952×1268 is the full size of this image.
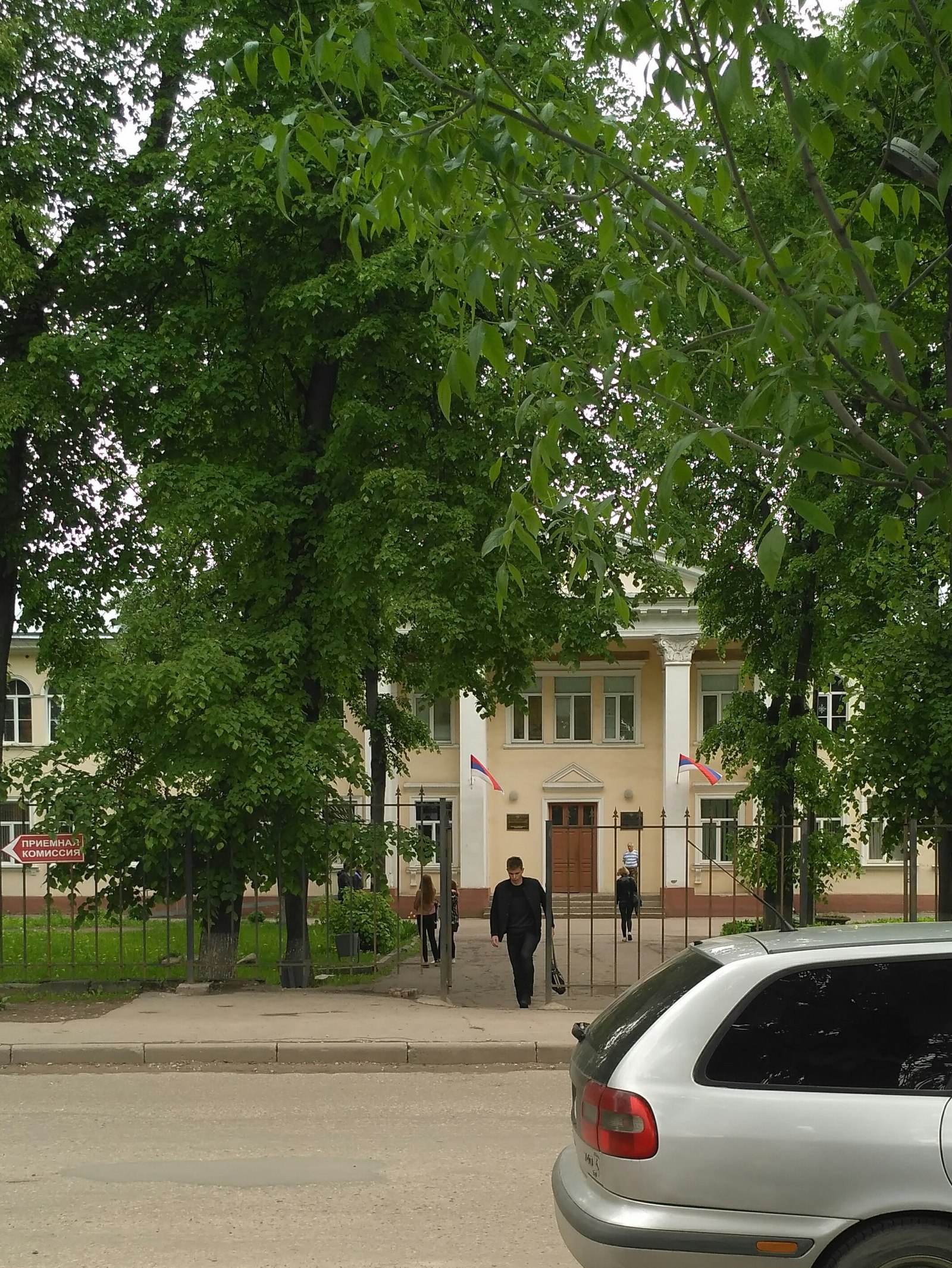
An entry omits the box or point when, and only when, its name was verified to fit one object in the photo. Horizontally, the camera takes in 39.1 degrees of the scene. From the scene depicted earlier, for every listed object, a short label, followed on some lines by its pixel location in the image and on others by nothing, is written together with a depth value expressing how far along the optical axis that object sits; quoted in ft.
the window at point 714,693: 143.54
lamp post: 29.12
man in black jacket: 47.75
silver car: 14.71
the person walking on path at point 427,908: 70.18
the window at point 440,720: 145.28
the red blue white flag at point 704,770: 121.70
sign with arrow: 47.01
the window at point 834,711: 129.47
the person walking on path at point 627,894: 88.48
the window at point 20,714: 146.00
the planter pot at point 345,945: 66.13
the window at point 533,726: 143.02
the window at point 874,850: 133.39
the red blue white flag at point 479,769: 136.77
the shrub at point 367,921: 69.97
